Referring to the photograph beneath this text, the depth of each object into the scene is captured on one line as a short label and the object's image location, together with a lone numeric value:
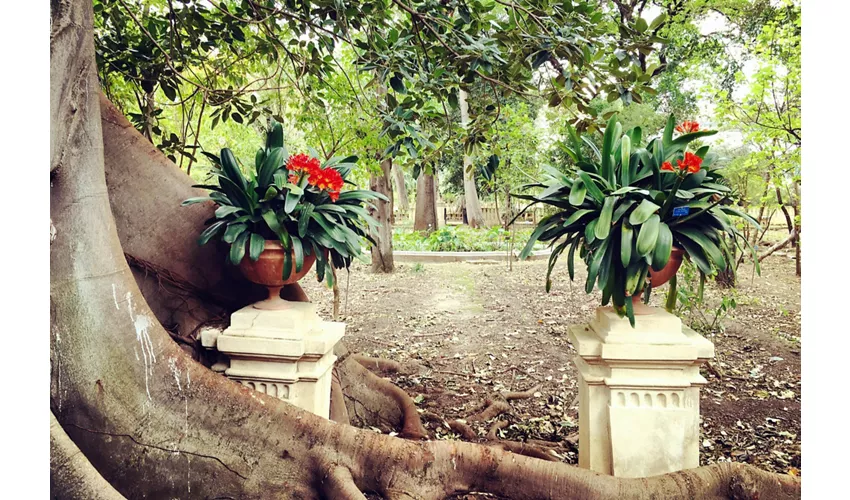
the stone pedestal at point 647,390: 1.78
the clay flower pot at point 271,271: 1.89
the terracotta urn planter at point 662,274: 1.77
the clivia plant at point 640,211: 1.63
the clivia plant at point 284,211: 1.86
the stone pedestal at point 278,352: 1.87
